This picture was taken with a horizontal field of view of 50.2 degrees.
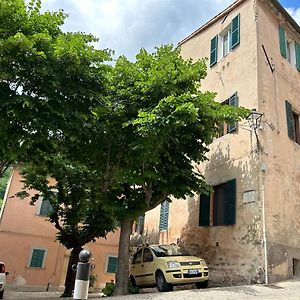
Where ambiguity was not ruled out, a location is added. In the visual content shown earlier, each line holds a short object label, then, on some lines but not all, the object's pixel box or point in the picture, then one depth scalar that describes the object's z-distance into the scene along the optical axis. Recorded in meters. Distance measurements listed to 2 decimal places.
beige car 9.74
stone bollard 3.51
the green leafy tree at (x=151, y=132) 9.25
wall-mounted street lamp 11.49
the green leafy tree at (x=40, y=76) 7.85
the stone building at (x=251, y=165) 10.60
